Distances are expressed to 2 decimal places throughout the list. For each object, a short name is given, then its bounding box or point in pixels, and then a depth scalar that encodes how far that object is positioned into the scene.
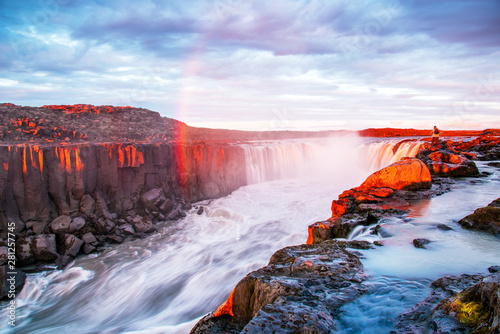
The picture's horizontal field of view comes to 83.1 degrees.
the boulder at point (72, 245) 13.15
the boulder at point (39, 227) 14.06
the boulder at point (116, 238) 14.73
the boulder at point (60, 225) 14.14
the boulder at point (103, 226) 15.19
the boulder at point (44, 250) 12.85
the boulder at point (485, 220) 7.70
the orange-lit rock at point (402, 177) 12.52
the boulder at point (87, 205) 15.55
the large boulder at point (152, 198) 18.39
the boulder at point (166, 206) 18.64
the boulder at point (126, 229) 15.55
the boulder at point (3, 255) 12.07
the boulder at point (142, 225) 16.02
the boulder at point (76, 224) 14.40
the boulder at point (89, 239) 14.06
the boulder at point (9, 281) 10.27
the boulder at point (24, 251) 12.52
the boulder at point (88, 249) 13.63
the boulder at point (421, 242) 6.90
